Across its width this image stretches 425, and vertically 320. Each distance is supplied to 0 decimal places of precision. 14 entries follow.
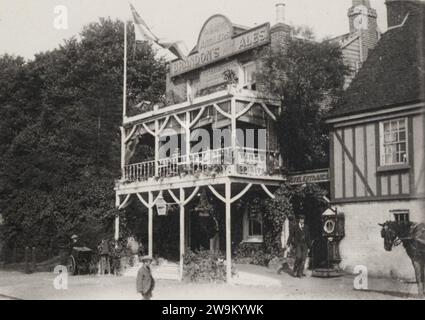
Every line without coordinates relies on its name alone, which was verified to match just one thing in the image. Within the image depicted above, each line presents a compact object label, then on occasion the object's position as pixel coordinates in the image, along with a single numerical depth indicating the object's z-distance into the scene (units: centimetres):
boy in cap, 1227
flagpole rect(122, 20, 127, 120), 2565
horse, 1312
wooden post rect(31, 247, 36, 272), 2580
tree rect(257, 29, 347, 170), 2089
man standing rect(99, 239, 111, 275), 2297
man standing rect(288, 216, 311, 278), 1750
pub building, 2003
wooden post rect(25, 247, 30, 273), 2558
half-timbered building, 1650
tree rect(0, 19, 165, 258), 2742
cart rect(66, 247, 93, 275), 2325
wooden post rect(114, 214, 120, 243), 2444
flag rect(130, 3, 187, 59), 2431
